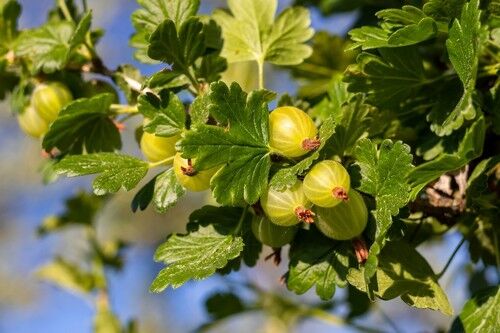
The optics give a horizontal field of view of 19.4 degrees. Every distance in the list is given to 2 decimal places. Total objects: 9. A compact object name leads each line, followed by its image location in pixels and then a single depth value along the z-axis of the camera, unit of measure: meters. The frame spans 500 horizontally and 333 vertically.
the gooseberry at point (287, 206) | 0.47
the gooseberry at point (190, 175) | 0.48
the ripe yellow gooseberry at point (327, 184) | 0.46
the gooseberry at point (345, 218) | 0.47
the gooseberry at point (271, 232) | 0.49
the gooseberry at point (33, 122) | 0.55
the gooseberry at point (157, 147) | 0.50
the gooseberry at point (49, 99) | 0.54
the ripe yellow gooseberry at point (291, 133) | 0.47
